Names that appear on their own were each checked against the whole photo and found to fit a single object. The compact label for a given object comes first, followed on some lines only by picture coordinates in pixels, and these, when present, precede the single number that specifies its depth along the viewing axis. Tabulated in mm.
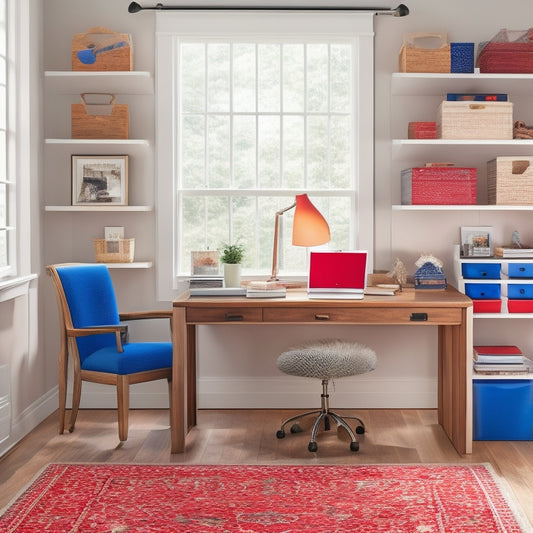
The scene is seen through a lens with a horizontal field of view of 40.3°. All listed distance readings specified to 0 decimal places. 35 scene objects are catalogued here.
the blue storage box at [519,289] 4285
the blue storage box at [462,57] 4410
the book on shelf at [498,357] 4113
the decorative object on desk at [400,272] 4387
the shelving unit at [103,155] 4625
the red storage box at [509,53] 4391
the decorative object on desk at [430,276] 4297
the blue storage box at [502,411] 4102
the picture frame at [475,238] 4605
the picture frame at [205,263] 4469
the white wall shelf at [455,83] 4359
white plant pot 4336
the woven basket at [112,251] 4582
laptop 3969
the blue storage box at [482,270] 4318
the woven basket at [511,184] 4383
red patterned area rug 2938
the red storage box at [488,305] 4289
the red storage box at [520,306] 4285
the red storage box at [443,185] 4383
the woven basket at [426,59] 4391
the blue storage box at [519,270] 4305
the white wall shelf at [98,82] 4426
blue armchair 3992
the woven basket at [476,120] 4363
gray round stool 3850
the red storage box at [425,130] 4445
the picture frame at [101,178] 4648
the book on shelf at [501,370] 4105
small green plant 4359
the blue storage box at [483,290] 4293
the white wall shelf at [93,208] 4531
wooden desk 3832
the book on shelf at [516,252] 4325
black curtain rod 4590
